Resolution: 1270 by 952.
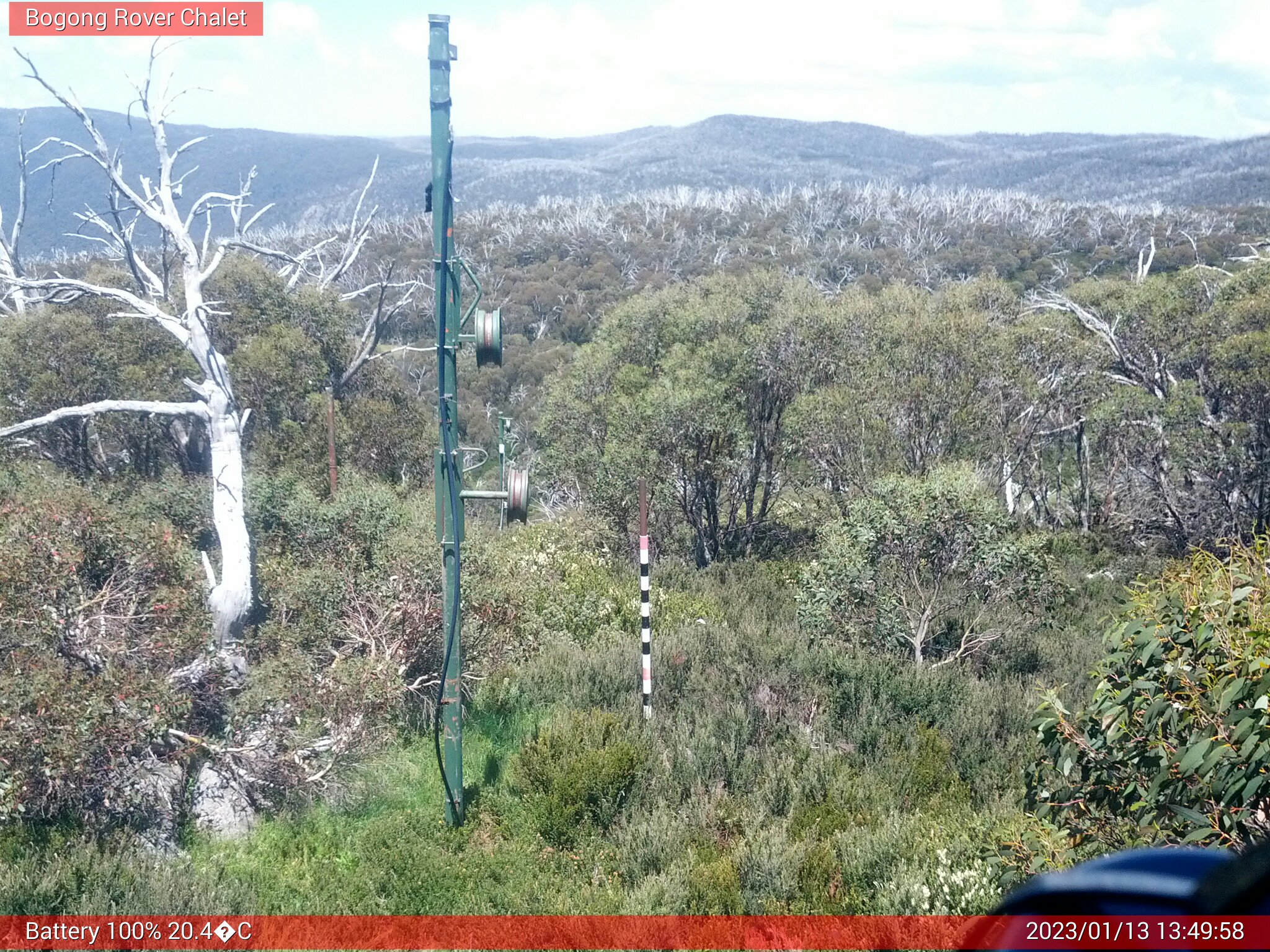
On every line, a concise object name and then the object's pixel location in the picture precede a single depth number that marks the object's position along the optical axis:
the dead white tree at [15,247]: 19.39
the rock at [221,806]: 6.93
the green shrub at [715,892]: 5.52
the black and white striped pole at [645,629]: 8.31
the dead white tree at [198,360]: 9.14
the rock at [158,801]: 6.61
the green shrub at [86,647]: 6.17
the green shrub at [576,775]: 6.73
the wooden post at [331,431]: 14.91
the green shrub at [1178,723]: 3.28
